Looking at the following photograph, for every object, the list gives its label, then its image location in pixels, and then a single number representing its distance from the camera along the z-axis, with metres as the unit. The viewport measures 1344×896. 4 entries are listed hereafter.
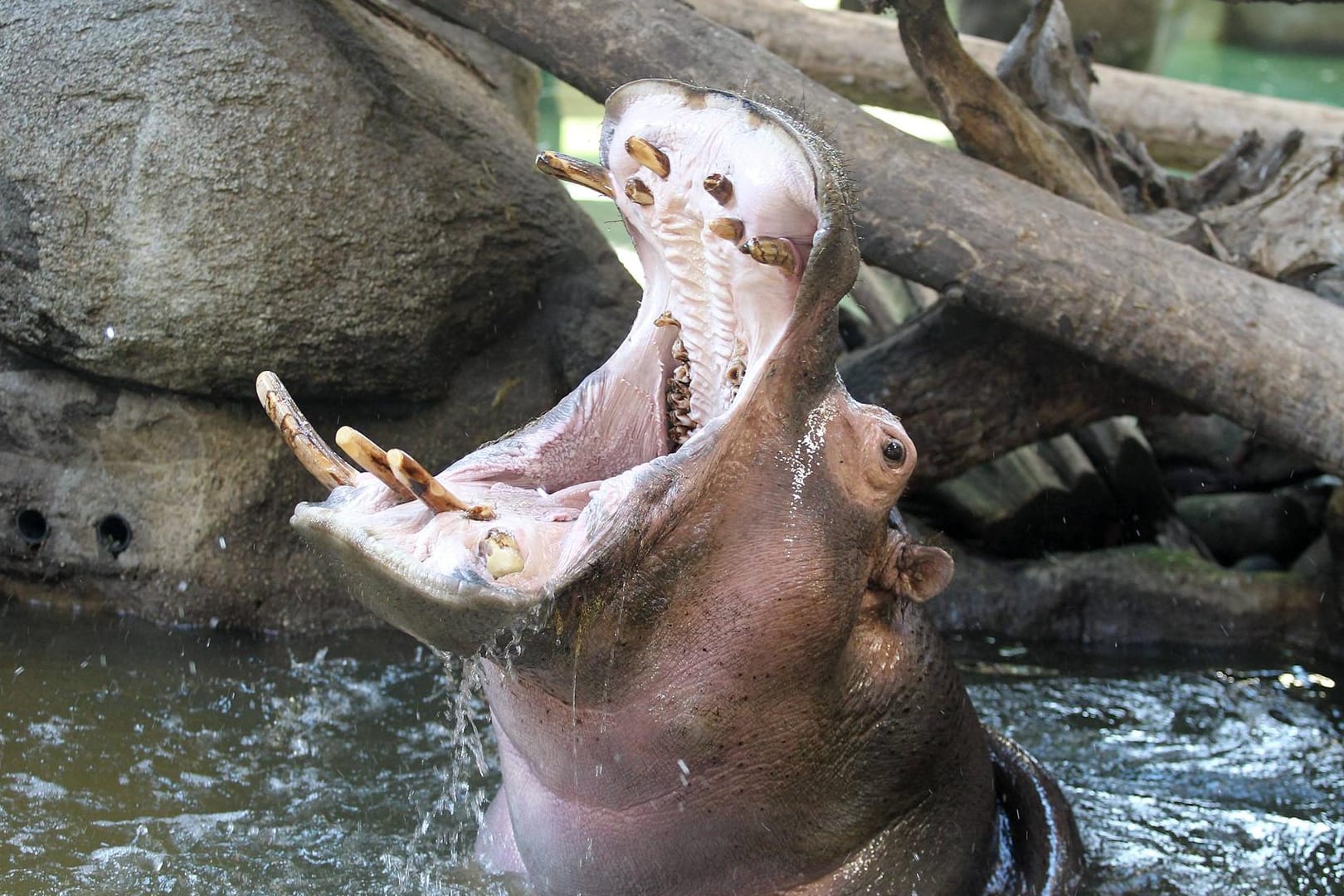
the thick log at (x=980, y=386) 9.86
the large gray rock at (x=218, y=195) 8.68
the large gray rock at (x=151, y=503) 9.41
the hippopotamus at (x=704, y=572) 4.56
